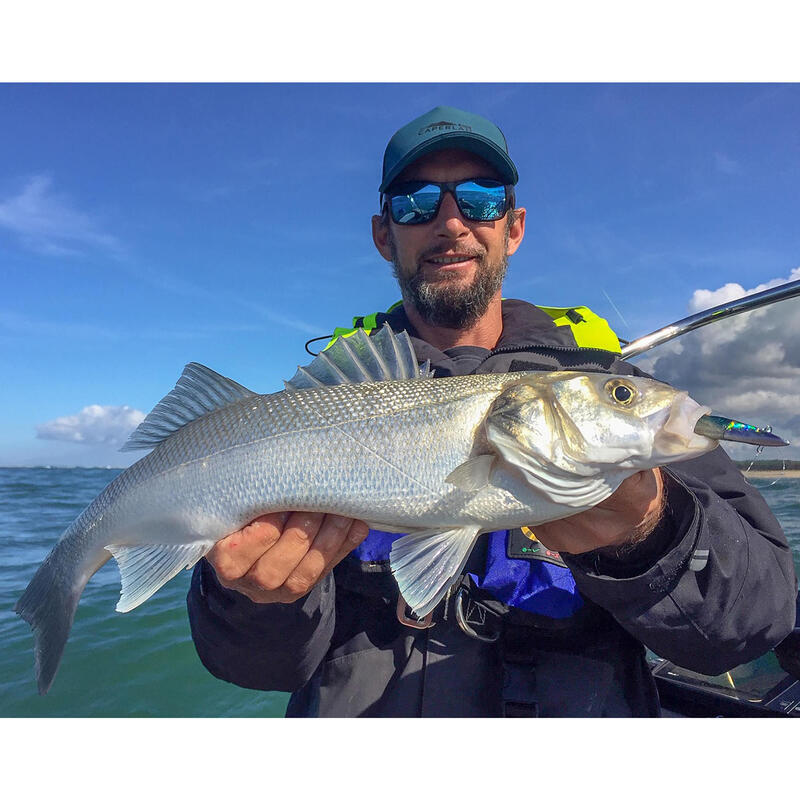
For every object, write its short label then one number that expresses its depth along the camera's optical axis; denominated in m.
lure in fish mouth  0.41
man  0.50
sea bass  0.47
